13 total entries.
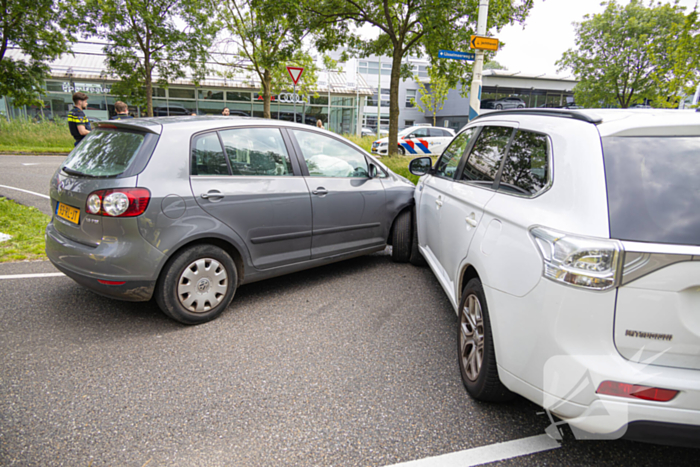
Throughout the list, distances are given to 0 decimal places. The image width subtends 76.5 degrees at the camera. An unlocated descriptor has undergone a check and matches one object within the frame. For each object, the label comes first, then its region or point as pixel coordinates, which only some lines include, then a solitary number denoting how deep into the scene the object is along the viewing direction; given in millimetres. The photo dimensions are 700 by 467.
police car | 17562
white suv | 1742
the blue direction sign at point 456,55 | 9508
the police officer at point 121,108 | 8492
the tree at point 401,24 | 12208
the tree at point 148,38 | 19312
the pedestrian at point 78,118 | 7566
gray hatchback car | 3289
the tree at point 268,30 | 13023
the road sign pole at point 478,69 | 9367
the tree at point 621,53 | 27547
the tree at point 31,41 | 16266
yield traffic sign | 11773
